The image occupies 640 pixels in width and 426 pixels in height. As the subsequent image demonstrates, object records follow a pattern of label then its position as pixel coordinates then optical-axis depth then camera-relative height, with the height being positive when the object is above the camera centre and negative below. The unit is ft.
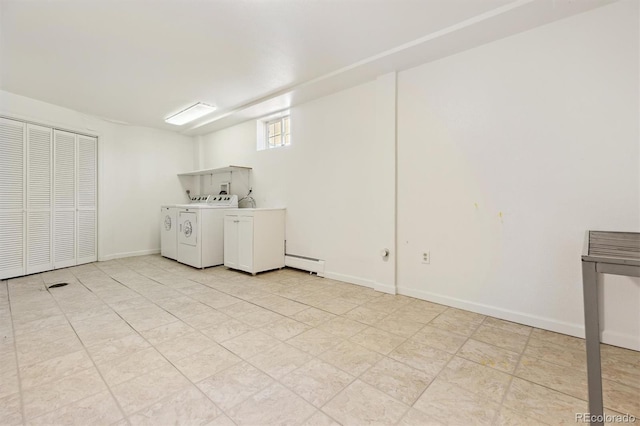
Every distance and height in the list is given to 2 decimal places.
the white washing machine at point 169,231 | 15.84 -1.07
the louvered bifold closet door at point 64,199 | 13.98 +0.74
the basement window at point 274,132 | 14.71 +4.35
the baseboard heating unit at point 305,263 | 12.64 -2.37
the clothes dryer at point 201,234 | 14.07 -1.11
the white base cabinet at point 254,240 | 12.79 -1.27
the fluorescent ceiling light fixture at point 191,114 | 14.13 +5.29
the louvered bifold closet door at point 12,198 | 12.18 +0.68
